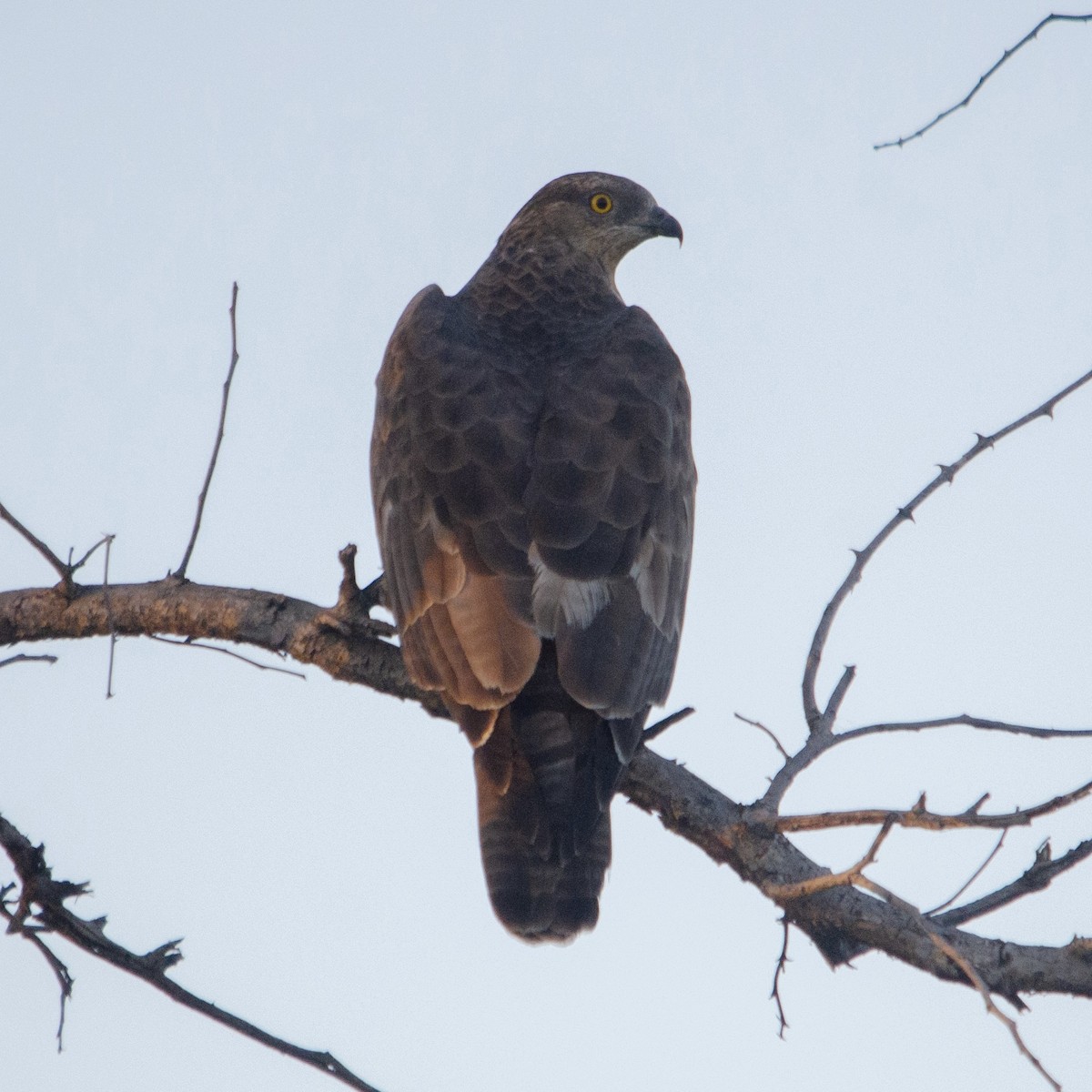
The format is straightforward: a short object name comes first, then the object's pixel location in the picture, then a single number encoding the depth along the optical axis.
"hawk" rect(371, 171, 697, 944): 8.45
